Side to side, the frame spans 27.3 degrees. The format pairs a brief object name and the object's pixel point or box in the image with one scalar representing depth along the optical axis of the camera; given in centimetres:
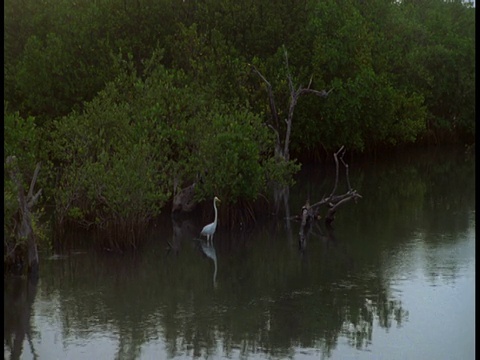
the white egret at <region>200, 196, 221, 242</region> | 2813
